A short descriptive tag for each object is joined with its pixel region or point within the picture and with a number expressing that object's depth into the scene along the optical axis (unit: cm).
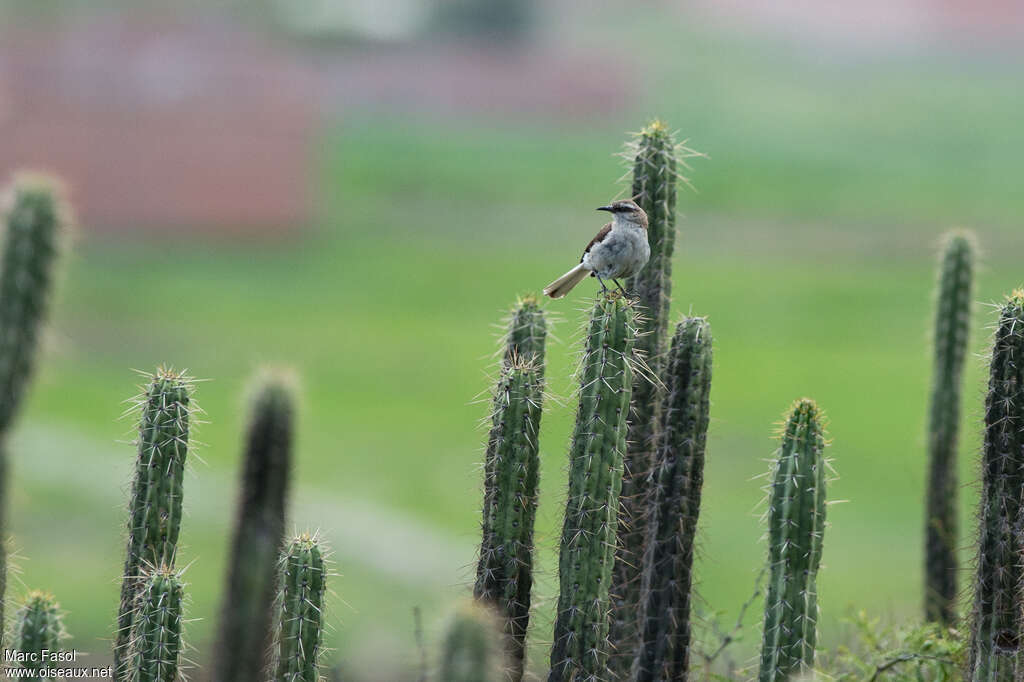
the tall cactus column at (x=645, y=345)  1323
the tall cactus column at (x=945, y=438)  1634
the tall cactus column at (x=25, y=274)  1741
